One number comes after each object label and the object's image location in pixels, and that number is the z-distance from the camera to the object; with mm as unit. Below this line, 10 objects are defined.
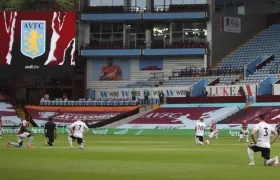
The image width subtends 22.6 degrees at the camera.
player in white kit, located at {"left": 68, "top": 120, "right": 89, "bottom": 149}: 39344
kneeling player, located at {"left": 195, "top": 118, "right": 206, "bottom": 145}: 46216
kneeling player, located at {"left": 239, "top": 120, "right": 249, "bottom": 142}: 53453
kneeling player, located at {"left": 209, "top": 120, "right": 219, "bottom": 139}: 57434
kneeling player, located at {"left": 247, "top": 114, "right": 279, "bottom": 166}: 25234
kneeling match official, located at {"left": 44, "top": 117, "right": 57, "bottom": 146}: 42844
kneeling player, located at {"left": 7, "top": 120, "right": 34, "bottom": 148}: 40406
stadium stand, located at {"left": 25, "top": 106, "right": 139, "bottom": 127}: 80219
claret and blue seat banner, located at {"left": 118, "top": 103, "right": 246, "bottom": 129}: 72250
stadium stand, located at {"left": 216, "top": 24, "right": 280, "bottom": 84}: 85131
